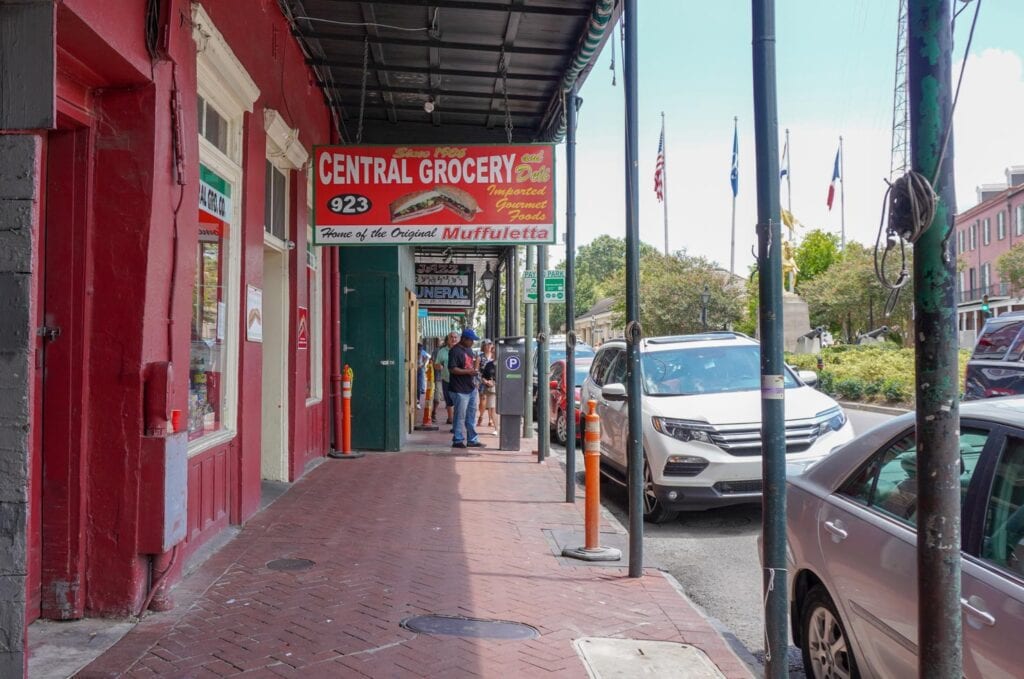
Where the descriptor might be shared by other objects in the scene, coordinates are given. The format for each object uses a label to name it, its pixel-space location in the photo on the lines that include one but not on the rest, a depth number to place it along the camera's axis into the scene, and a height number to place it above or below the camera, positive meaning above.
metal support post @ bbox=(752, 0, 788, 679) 3.76 +0.06
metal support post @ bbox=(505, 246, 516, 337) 18.44 +1.38
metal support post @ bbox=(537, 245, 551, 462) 12.17 -0.53
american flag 38.47 +8.07
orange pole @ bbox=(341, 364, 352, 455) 11.80 -0.74
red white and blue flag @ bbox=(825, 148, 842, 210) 46.19 +9.04
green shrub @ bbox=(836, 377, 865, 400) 25.02 -0.99
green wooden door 12.73 +0.24
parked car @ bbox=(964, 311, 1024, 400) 9.70 -0.07
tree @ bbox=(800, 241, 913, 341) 45.03 +3.01
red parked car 14.80 -0.70
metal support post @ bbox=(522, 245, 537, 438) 14.36 -0.06
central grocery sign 9.53 +1.77
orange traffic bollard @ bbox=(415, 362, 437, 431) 17.34 -1.15
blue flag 44.27 +9.69
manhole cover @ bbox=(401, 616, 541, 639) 4.85 -1.55
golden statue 33.08 +3.69
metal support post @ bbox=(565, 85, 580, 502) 9.14 +0.61
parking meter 13.76 -0.54
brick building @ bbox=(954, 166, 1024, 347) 54.75 +7.66
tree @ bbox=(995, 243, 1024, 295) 47.59 +4.84
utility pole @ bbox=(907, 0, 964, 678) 2.37 -0.05
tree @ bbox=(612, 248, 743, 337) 49.12 +3.01
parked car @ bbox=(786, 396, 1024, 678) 2.89 -0.78
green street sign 13.22 +1.06
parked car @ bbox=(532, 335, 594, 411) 21.47 +0.11
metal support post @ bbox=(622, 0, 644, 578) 6.13 +0.30
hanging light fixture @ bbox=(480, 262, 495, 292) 24.95 +2.20
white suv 7.76 -0.69
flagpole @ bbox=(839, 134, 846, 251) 59.97 +9.60
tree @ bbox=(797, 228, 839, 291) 71.50 +8.29
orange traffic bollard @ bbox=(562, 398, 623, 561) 6.66 -1.13
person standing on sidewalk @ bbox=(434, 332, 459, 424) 16.40 -0.16
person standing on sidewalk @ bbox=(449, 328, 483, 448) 13.33 -0.51
